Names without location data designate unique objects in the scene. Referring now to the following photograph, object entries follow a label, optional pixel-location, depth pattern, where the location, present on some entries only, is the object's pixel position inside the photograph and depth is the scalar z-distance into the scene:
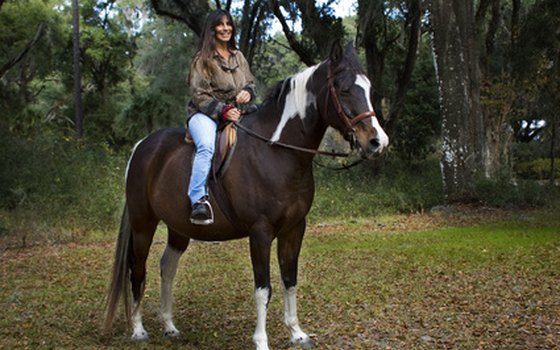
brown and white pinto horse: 4.41
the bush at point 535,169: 24.61
